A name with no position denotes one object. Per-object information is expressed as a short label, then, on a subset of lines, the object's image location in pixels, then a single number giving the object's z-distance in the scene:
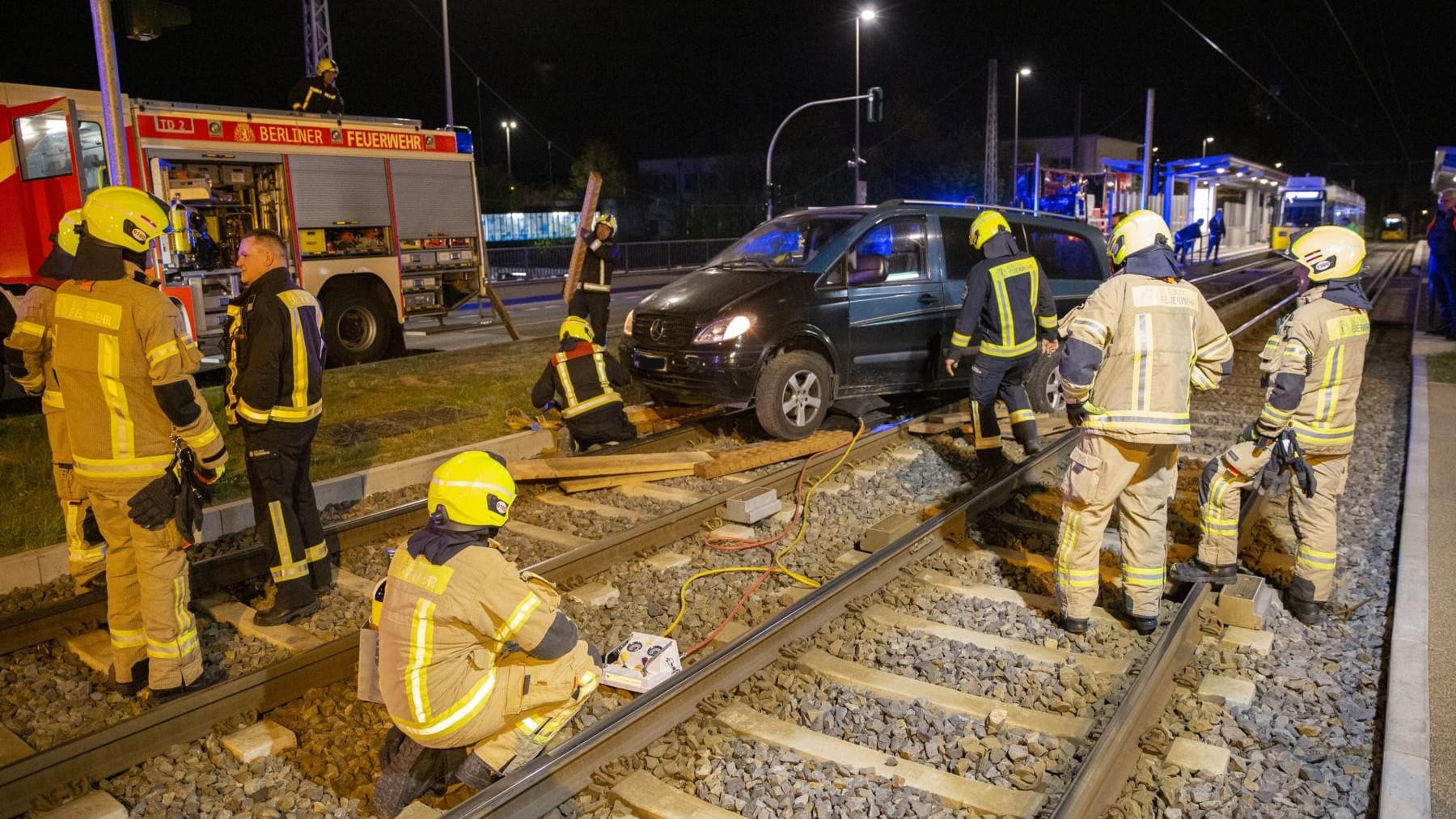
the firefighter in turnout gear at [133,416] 4.22
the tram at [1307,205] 44.50
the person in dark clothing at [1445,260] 15.09
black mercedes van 8.12
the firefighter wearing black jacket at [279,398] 5.02
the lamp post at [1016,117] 41.34
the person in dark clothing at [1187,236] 36.09
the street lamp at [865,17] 31.42
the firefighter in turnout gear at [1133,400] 4.70
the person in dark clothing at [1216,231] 38.25
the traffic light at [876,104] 28.22
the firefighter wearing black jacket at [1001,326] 7.27
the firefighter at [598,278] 11.33
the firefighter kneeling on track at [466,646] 3.23
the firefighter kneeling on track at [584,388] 7.73
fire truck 11.20
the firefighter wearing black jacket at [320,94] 13.84
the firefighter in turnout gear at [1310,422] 4.92
